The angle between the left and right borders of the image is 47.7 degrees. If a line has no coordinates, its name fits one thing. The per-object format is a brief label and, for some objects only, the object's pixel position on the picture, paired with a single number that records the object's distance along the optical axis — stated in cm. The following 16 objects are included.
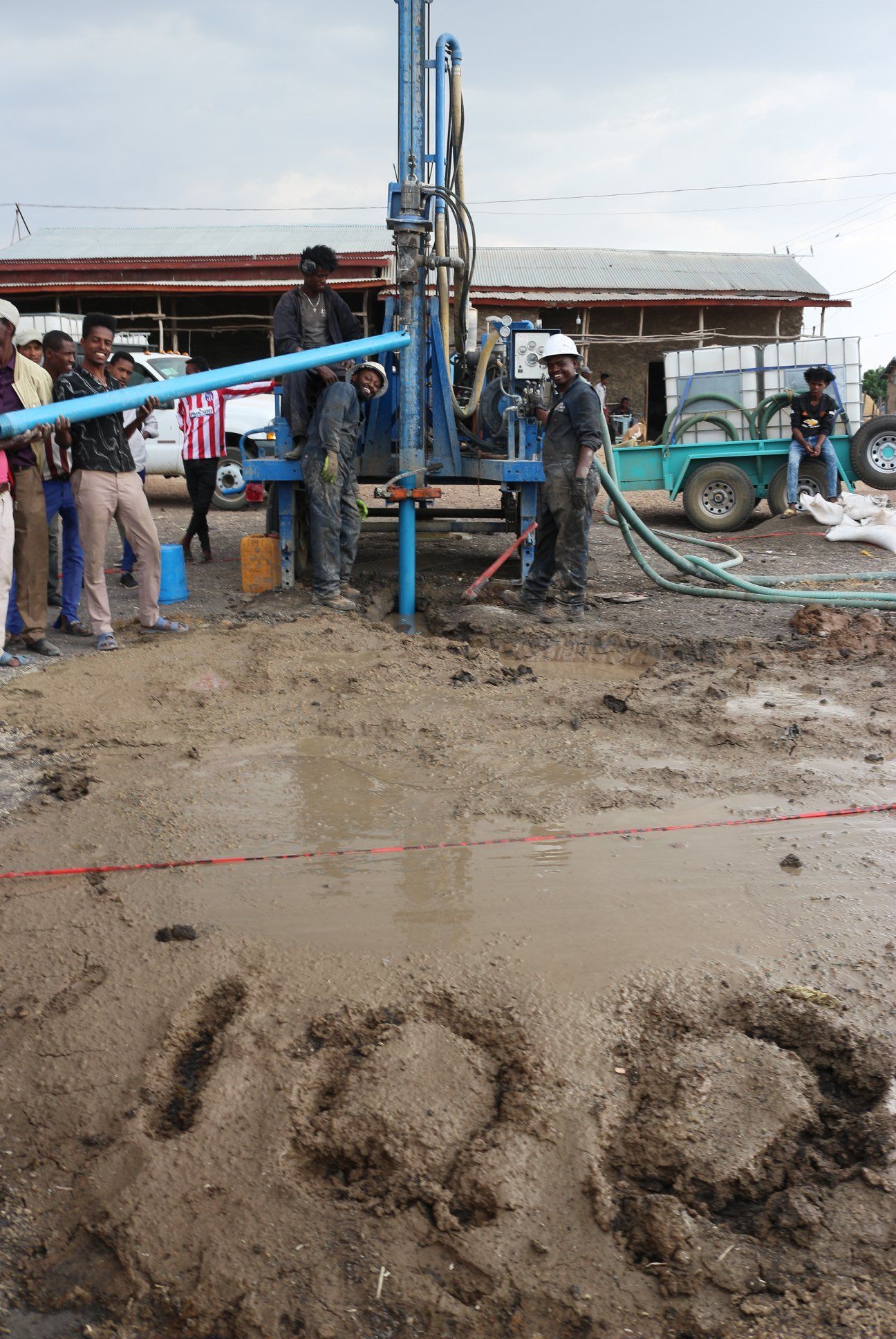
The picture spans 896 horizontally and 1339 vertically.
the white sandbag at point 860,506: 1091
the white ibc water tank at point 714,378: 1190
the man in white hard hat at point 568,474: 671
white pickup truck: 1284
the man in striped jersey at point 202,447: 830
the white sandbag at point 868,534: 1033
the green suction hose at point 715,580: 724
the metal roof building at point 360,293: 1973
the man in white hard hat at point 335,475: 688
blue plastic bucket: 732
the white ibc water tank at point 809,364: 1169
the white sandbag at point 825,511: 1091
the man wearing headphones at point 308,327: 711
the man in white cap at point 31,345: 661
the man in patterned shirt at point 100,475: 579
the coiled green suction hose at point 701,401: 1176
